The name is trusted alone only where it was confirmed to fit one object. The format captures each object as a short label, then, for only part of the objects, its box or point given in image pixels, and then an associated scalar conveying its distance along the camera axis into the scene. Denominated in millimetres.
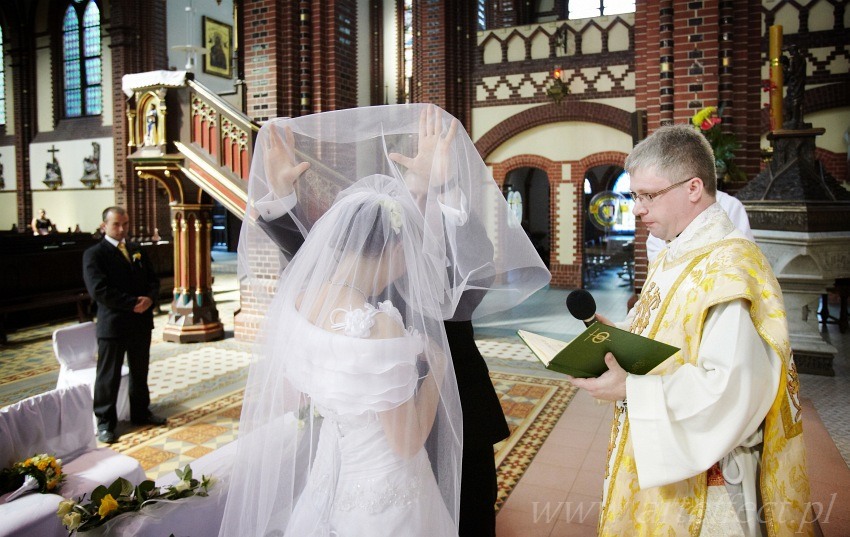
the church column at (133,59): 15922
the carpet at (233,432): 4194
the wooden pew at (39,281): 9383
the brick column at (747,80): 6133
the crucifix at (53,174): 17406
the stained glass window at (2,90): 18711
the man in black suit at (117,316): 4777
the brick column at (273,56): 7840
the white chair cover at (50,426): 3109
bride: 1861
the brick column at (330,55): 8000
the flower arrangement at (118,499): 2328
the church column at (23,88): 17922
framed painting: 18141
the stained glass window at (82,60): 17109
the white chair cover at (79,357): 5055
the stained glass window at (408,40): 16328
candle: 5020
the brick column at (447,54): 13383
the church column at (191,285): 8273
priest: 1636
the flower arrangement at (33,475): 2879
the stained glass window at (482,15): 14438
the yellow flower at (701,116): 5527
